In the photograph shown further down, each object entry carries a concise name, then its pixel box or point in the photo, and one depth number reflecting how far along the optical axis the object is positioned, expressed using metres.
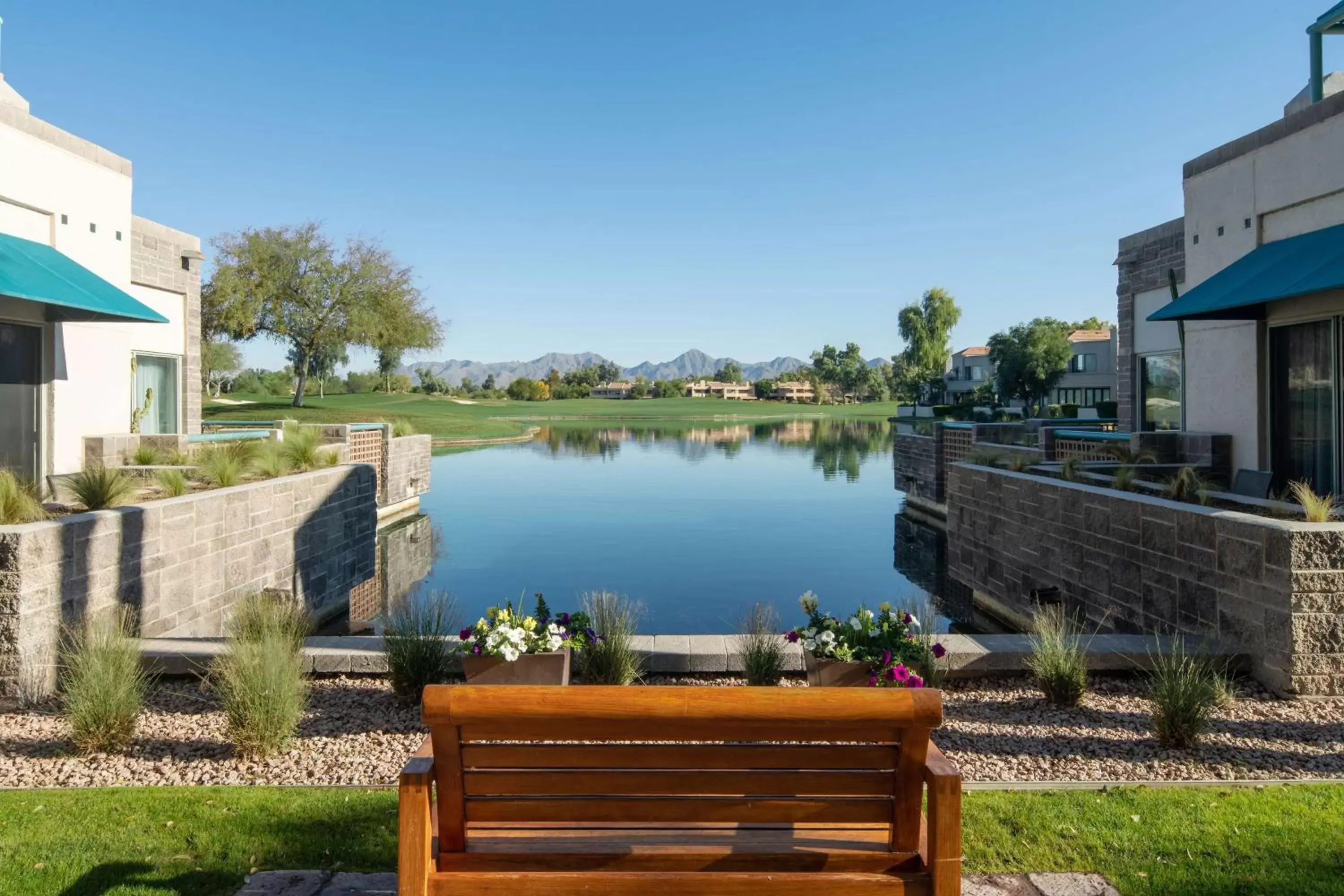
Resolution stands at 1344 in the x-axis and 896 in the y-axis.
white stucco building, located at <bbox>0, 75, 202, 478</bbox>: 10.20
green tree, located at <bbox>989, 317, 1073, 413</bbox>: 57.47
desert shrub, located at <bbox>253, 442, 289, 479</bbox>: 10.26
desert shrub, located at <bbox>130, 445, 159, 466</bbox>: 11.39
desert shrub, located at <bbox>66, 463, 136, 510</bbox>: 6.94
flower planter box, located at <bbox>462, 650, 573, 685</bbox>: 4.67
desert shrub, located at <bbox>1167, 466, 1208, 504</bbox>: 7.46
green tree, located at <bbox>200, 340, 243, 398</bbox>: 50.06
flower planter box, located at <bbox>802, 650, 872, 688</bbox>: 4.34
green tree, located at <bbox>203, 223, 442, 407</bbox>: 34.25
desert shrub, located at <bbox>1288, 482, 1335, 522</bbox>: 5.60
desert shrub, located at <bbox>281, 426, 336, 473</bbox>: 11.53
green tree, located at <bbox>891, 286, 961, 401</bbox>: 86.56
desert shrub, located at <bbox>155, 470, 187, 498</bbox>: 8.33
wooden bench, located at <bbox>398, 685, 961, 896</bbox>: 2.03
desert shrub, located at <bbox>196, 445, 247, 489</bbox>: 9.15
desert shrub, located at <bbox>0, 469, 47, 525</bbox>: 6.04
